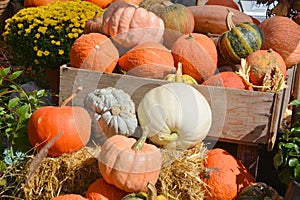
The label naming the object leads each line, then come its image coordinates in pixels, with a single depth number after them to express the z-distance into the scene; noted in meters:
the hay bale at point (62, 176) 2.53
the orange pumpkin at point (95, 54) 2.94
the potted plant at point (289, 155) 2.64
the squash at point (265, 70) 2.73
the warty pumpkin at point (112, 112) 2.58
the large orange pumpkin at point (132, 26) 3.06
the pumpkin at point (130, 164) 2.32
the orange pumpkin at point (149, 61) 2.85
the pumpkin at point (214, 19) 3.55
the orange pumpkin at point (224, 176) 2.62
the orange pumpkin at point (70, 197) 2.30
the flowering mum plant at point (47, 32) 4.12
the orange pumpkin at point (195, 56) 2.94
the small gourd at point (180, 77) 2.73
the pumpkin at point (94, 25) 3.32
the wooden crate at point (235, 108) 2.66
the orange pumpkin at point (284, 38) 3.16
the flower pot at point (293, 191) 1.83
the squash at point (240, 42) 3.01
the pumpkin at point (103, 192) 2.39
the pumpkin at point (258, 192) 2.52
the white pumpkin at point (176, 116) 2.52
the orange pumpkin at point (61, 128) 2.54
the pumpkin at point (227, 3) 4.10
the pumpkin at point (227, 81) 2.77
